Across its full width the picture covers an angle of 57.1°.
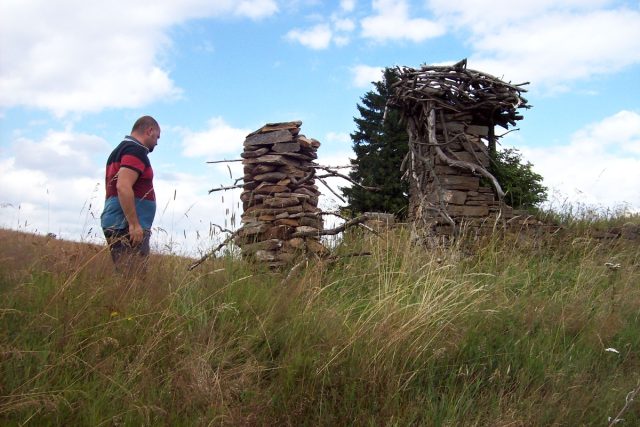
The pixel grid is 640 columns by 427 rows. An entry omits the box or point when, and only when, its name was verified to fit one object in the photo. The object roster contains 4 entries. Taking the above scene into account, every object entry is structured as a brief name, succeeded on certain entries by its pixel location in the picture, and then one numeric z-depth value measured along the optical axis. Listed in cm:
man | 521
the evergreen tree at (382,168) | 2227
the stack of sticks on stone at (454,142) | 960
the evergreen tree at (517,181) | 1037
